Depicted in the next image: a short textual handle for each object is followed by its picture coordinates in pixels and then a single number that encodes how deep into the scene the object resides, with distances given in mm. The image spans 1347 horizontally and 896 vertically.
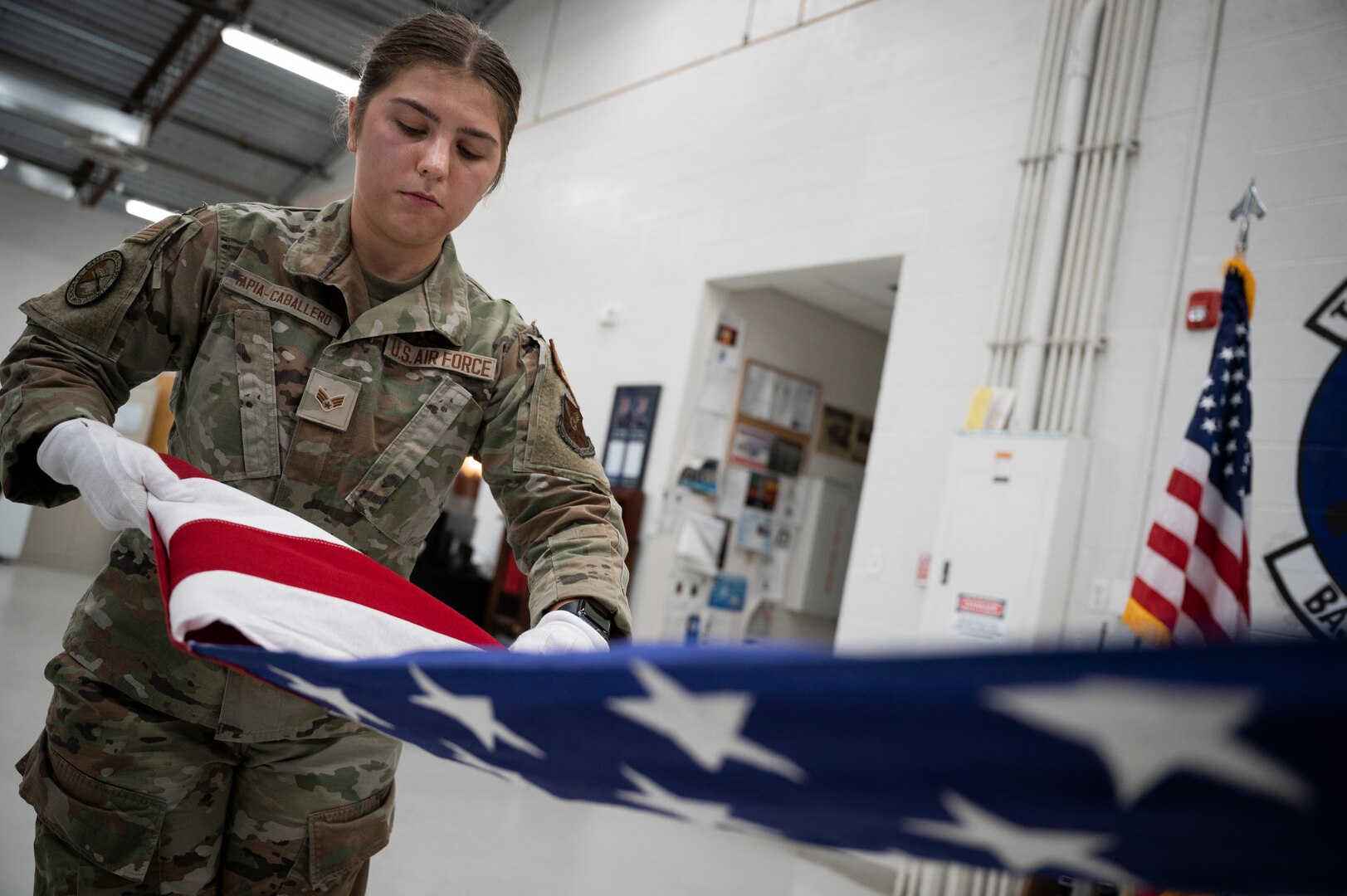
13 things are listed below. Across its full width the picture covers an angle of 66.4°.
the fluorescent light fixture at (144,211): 12336
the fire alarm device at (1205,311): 3775
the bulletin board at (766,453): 6414
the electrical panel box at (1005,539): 3908
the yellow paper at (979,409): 4293
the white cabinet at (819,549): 6652
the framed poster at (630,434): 6336
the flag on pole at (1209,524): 3047
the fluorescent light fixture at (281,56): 8250
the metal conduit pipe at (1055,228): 4234
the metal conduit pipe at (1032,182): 4371
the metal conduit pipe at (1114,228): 4059
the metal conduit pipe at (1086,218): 4172
